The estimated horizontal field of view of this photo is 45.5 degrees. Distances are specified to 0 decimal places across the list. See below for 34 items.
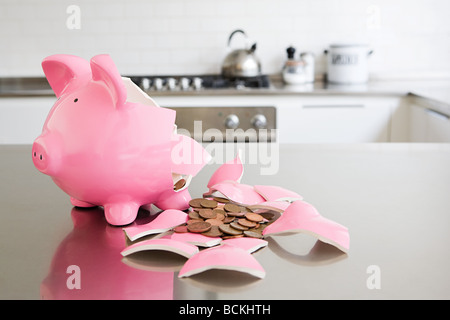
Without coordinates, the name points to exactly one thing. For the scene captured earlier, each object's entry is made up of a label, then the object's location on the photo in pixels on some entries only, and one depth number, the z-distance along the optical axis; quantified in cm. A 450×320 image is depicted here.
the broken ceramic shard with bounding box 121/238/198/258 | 68
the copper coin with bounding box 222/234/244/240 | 74
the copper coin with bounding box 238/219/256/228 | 77
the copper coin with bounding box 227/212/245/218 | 81
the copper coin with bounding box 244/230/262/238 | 75
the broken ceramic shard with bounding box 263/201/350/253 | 72
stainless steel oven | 281
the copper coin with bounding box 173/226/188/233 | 76
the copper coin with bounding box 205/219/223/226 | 78
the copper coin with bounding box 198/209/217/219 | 80
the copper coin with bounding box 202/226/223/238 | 74
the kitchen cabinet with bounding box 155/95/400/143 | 287
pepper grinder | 318
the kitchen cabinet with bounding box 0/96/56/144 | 288
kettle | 315
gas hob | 303
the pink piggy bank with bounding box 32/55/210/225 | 78
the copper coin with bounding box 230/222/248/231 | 76
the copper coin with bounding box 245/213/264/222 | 79
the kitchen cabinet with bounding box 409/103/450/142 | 252
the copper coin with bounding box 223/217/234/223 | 80
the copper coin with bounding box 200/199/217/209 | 85
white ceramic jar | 315
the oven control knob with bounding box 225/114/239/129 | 279
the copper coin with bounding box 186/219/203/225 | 78
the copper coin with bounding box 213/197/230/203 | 90
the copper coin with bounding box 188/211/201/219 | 80
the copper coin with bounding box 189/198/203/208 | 85
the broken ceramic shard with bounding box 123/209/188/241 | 75
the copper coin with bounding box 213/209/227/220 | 81
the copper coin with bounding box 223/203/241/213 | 83
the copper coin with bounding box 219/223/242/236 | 75
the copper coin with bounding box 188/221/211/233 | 74
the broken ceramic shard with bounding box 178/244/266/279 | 63
